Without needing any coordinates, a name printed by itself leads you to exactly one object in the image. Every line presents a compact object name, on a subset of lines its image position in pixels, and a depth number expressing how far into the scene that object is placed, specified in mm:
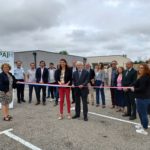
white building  27362
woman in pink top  5473
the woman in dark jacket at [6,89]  4660
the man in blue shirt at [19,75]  6659
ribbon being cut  6264
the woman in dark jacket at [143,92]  3837
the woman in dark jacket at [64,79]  4779
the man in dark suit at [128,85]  4805
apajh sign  5978
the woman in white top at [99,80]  6122
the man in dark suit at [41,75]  6497
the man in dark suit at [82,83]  4617
